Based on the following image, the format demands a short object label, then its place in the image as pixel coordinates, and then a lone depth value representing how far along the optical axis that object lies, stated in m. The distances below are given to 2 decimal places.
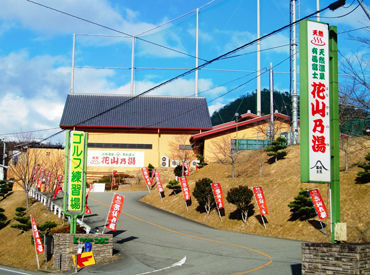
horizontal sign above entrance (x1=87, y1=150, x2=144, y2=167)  49.84
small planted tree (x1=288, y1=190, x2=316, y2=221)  22.20
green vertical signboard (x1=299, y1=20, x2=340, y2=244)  11.16
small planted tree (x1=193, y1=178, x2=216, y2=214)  28.61
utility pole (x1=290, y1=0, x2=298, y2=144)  32.28
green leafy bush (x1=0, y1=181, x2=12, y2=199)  41.94
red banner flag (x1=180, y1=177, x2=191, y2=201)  30.89
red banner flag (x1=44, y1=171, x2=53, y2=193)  38.81
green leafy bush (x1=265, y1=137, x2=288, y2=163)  33.81
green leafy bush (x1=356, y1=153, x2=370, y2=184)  22.56
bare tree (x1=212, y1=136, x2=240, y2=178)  40.95
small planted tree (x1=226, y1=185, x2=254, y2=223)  25.11
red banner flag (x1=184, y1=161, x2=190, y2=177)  43.12
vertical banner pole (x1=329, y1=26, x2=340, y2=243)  11.19
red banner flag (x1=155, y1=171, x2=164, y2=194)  35.12
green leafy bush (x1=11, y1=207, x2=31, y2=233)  28.19
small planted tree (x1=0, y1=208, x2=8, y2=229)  32.31
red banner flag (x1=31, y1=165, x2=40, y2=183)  38.72
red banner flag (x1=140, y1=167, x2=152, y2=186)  40.62
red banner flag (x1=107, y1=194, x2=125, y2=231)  20.45
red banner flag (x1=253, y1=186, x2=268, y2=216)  23.39
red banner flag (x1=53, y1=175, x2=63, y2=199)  33.75
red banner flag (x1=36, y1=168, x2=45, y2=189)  38.58
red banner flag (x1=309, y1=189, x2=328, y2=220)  20.27
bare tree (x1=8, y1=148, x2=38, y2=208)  36.77
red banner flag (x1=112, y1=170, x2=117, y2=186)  45.44
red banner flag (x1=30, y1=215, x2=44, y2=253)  19.62
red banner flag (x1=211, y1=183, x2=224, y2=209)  26.72
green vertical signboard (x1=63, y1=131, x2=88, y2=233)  19.17
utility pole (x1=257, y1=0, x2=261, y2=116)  45.78
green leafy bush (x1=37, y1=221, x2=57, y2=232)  24.58
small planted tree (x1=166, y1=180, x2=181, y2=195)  35.56
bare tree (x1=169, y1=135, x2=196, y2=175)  49.96
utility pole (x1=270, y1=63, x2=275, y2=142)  36.92
